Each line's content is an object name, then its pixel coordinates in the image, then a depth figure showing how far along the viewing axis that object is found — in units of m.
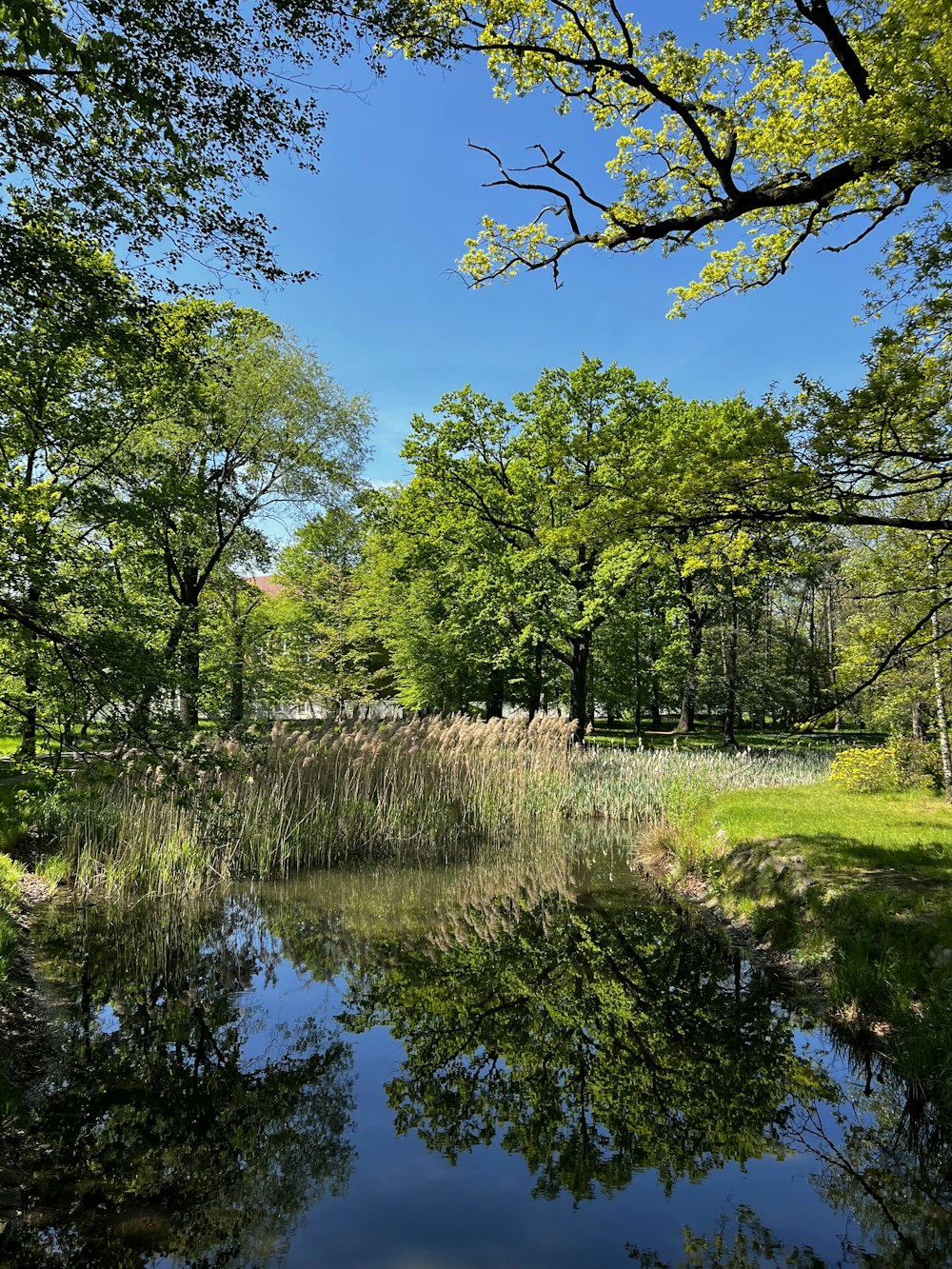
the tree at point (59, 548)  4.82
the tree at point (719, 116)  5.29
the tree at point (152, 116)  4.34
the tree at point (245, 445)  15.16
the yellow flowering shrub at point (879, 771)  9.66
